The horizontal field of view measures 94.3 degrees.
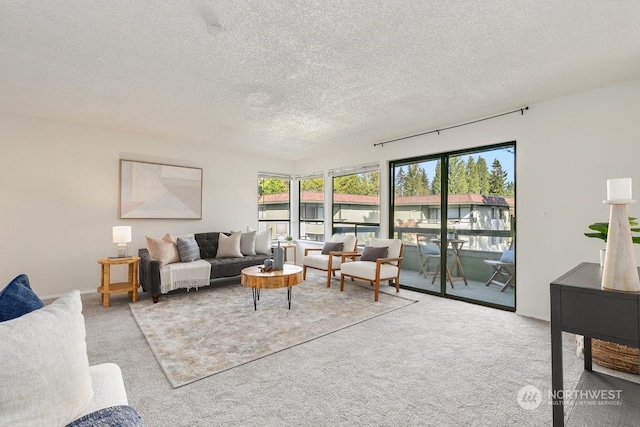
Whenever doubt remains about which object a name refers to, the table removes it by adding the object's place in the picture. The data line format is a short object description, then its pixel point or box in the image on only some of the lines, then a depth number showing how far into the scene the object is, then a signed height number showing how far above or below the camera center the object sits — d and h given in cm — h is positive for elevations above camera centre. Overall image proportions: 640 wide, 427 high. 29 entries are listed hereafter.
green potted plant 197 -10
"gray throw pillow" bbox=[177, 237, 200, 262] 464 -53
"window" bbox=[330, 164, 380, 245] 564 +28
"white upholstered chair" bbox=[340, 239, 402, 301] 433 -74
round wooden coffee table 365 -79
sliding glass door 399 -10
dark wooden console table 134 -51
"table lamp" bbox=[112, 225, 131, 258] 405 -25
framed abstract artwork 486 +44
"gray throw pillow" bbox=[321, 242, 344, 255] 549 -57
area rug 251 -119
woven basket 229 -112
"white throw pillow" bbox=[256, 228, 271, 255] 573 -52
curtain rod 368 +133
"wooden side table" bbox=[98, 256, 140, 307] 390 -92
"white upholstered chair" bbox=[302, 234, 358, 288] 506 -69
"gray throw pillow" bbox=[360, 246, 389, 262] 474 -59
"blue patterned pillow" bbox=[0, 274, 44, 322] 110 -33
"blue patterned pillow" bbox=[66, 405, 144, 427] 97 -69
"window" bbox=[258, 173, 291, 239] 677 +30
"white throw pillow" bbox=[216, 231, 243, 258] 527 -55
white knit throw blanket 416 -86
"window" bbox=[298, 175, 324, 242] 678 +20
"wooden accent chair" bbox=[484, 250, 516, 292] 391 -73
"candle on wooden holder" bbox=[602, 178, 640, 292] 140 -15
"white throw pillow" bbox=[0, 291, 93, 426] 86 -49
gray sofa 409 -75
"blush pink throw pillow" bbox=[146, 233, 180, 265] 434 -50
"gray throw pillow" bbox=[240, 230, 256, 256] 549 -50
